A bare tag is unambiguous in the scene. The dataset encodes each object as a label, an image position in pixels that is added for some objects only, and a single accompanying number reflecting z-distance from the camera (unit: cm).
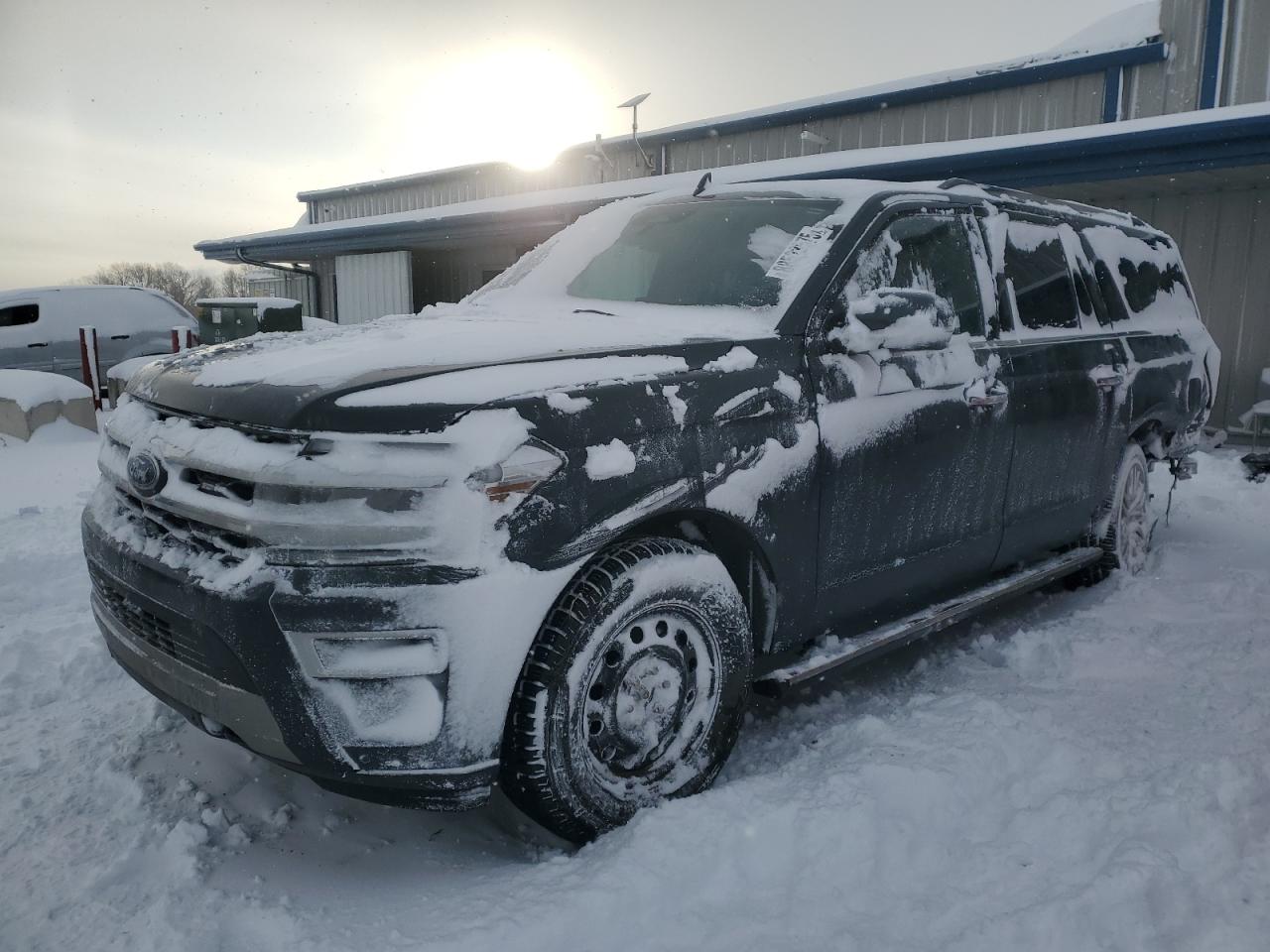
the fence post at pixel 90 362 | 1198
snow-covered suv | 209
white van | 1331
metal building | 884
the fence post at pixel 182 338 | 1363
